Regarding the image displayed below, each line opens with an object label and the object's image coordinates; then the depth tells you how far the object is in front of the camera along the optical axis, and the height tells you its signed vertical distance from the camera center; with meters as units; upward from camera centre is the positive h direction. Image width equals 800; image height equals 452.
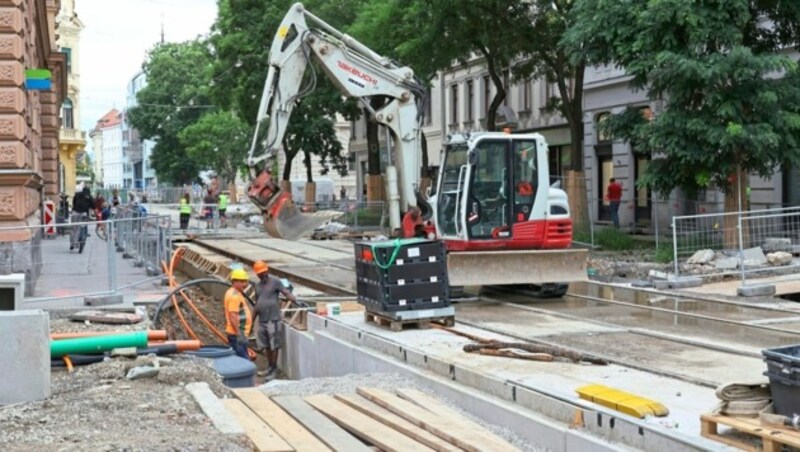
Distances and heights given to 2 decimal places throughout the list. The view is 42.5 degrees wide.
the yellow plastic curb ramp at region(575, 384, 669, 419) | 7.94 -1.63
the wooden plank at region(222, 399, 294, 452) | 7.85 -1.83
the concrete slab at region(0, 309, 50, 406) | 8.84 -1.23
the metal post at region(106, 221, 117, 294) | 15.94 -0.84
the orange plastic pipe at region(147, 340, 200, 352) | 11.75 -1.57
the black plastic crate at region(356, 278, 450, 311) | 13.39 -1.22
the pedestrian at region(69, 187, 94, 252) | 28.59 +0.15
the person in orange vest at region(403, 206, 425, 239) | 18.70 -0.39
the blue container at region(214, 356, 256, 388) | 11.84 -1.91
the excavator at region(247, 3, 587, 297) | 16.95 +0.26
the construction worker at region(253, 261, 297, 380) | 14.92 -1.51
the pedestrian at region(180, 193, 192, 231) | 39.62 -0.14
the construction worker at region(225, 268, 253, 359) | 14.83 -1.60
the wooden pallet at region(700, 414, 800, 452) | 6.61 -1.59
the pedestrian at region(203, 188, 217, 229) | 42.91 -0.14
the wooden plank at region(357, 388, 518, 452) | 8.16 -1.91
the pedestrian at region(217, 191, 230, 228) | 44.77 +0.11
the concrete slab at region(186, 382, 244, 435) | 8.05 -1.71
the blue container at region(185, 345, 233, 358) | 12.15 -1.75
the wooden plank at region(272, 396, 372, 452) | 8.36 -1.94
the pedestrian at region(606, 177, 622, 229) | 32.56 -0.03
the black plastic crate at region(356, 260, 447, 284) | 13.31 -0.91
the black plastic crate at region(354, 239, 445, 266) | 13.29 -0.62
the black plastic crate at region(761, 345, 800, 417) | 6.82 -1.25
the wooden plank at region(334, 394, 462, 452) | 8.22 -1.93
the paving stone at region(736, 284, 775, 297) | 17.22 -1.64
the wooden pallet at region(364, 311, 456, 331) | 13.41 -1.59
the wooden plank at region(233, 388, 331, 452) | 8.21 -1.88
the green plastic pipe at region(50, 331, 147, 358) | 10.90 -1.44
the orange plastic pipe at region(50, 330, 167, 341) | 12.21 -1.49
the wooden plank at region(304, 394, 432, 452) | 8.33 -1.94
